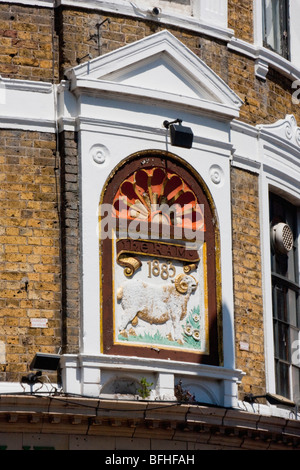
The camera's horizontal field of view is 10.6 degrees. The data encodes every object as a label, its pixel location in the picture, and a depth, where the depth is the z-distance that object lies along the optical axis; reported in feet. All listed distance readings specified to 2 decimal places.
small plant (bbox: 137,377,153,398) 67.92
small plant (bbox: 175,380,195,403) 68.59
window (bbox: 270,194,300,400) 77.20
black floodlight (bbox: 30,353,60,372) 66.23
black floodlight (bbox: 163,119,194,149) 71.41
